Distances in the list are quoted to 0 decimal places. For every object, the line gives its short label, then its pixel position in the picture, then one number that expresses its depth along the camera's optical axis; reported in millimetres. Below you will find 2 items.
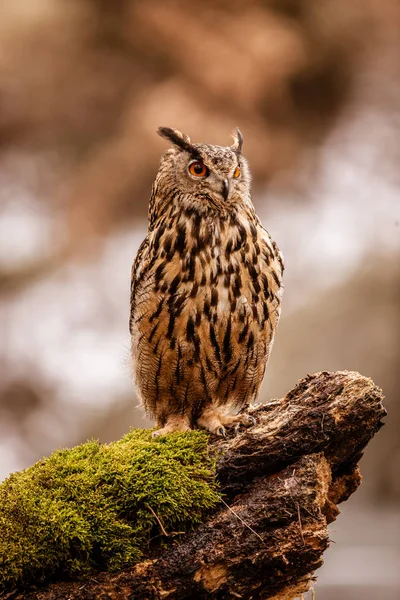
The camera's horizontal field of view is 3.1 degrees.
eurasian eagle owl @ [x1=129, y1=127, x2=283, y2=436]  12947
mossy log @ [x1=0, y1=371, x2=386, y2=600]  12660
